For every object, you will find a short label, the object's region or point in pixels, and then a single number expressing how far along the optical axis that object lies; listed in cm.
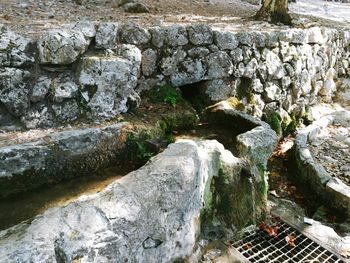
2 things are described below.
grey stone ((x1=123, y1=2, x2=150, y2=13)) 795
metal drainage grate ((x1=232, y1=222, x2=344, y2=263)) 391
